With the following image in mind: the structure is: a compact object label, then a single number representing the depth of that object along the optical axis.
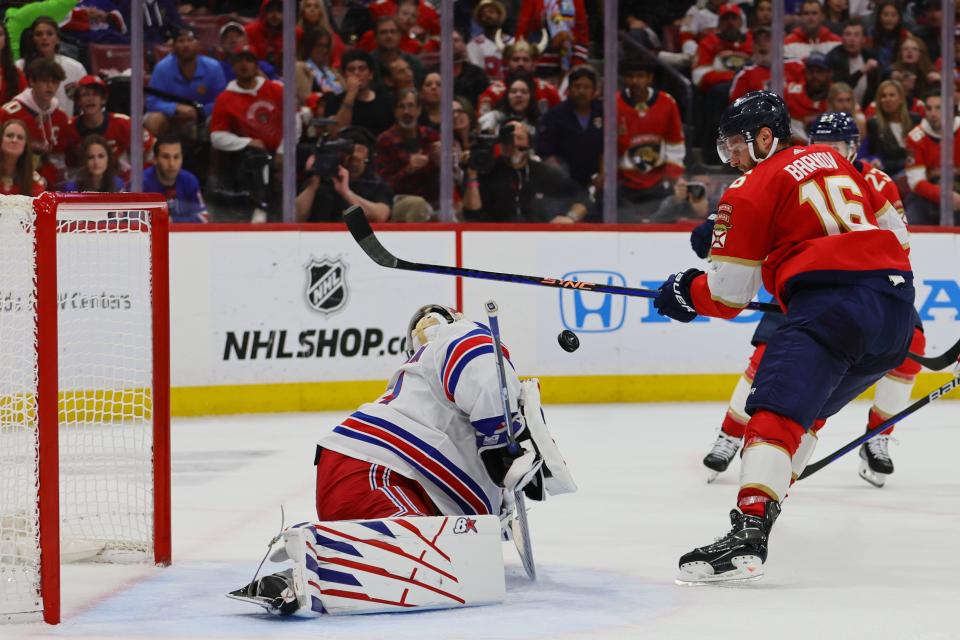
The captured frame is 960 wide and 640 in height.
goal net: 5.44
